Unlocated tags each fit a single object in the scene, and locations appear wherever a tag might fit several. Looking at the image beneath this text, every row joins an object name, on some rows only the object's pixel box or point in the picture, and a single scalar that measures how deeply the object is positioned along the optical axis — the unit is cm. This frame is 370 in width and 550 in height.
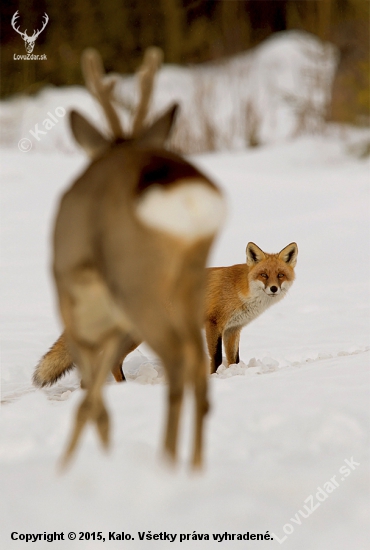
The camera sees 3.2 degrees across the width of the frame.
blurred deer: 1457
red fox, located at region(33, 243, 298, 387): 2081
